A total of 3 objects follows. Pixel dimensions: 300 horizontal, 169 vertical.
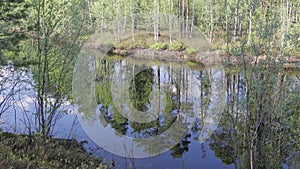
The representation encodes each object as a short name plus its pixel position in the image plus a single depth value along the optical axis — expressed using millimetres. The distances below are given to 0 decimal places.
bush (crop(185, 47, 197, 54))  19866
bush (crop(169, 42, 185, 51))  20914
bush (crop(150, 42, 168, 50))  21453
